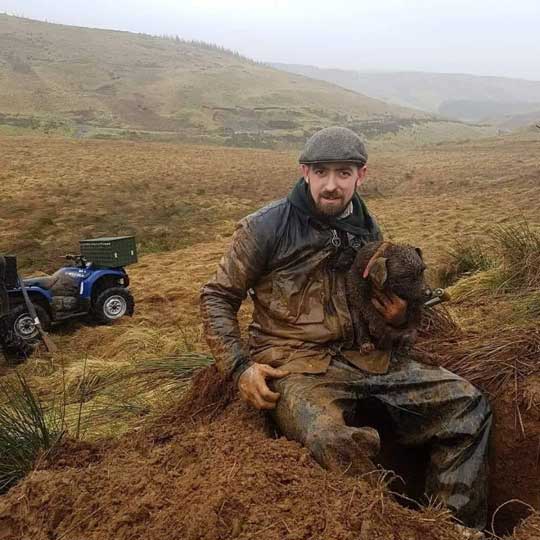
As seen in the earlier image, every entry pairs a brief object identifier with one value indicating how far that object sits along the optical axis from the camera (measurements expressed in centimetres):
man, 283
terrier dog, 288
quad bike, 620
